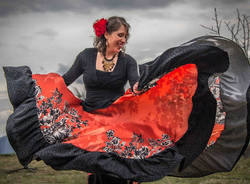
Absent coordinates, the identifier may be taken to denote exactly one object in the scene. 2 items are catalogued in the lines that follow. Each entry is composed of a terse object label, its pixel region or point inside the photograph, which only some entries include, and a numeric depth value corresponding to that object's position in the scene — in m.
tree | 5.63
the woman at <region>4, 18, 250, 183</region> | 1.86
